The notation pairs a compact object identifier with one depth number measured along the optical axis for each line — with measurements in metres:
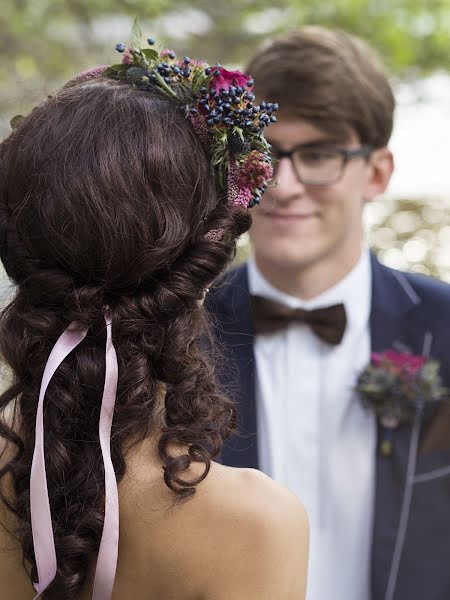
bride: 1.33
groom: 1.77
